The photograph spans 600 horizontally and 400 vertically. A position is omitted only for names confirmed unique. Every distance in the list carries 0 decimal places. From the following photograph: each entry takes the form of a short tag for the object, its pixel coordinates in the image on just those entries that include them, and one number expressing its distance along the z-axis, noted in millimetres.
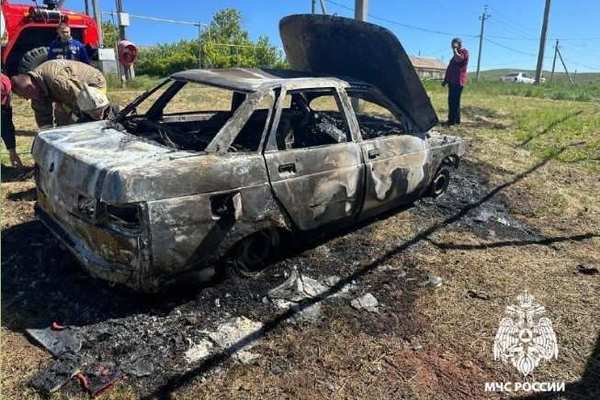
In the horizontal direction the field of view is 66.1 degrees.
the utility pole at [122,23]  13047
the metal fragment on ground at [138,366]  2572
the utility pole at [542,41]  26047
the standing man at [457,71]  9492
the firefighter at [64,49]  6965
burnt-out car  2766
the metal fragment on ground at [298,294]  3217
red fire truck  8336
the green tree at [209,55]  20344
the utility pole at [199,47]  18594
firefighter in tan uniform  5262
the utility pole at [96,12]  12791
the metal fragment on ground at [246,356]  2738
